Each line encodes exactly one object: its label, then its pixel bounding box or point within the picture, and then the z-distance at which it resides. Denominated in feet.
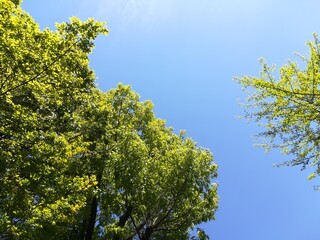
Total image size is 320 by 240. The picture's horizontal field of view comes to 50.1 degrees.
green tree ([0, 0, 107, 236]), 31.01
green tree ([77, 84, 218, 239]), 48.57
